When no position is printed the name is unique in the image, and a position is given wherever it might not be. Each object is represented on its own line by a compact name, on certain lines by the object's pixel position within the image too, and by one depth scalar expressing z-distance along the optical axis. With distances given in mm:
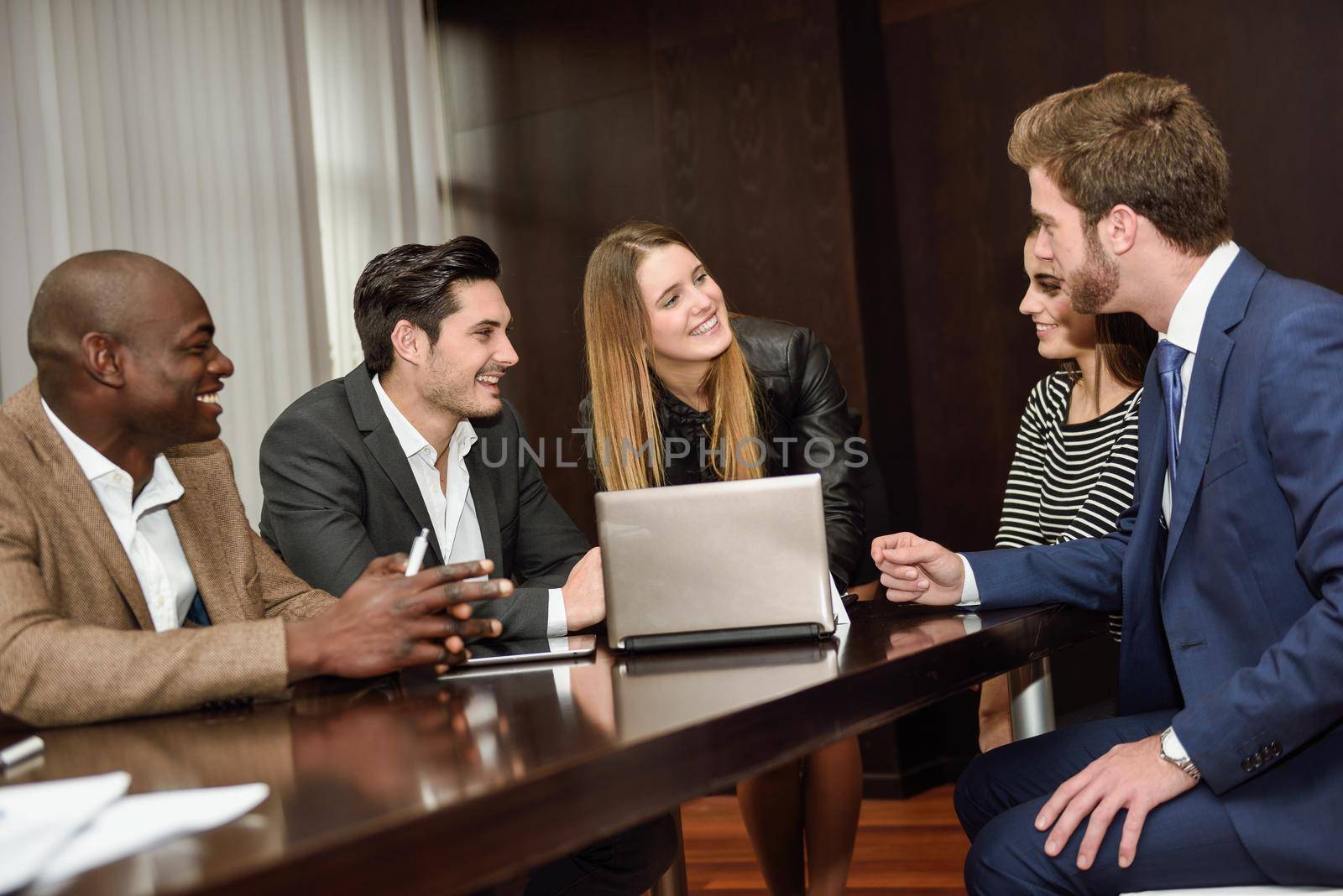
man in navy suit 1418
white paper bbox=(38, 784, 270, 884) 854
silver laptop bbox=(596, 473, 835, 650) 1622
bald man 1389
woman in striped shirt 2455
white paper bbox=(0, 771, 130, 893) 812
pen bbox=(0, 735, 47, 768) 1201
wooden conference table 852
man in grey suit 2209
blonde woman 2619
